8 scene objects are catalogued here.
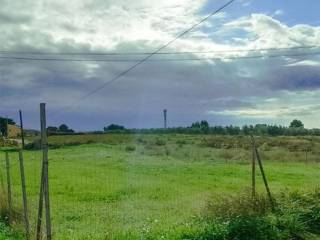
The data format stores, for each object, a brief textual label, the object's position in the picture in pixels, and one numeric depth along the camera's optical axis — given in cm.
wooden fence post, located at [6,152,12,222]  809
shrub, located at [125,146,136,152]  3180
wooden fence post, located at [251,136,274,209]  819
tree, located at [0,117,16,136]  5248
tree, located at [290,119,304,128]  4057
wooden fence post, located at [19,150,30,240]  664
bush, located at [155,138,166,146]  3649
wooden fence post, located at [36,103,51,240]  542
